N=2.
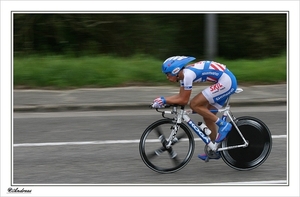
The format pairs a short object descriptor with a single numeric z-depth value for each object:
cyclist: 11.79
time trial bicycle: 12.39
